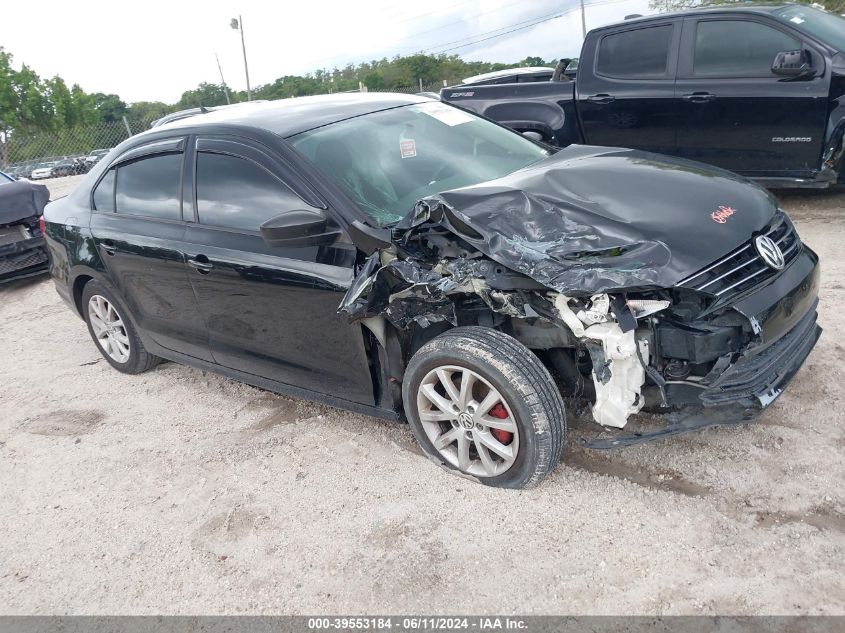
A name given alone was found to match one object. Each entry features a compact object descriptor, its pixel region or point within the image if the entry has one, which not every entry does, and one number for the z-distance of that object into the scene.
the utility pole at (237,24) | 31.16
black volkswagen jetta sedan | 2.65
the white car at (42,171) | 24.02
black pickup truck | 5.71
